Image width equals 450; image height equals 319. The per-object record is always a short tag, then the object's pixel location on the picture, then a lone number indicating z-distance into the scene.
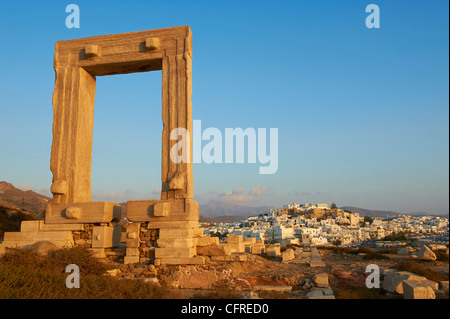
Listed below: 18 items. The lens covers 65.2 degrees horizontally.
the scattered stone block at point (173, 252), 8.92
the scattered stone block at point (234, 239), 13.27
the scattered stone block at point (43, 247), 8.53
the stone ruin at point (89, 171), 9.27
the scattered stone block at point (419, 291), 6.46
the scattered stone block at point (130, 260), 9.23
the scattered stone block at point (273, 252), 15.19
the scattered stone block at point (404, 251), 16.74
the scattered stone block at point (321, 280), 7.58
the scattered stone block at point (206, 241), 9.70
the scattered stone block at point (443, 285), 7.72
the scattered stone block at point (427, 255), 13.66
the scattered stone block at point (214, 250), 9.46
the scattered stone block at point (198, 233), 9.70
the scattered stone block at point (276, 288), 7.04
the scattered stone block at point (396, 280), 7.61
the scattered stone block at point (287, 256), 13.00
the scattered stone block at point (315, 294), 6.23
